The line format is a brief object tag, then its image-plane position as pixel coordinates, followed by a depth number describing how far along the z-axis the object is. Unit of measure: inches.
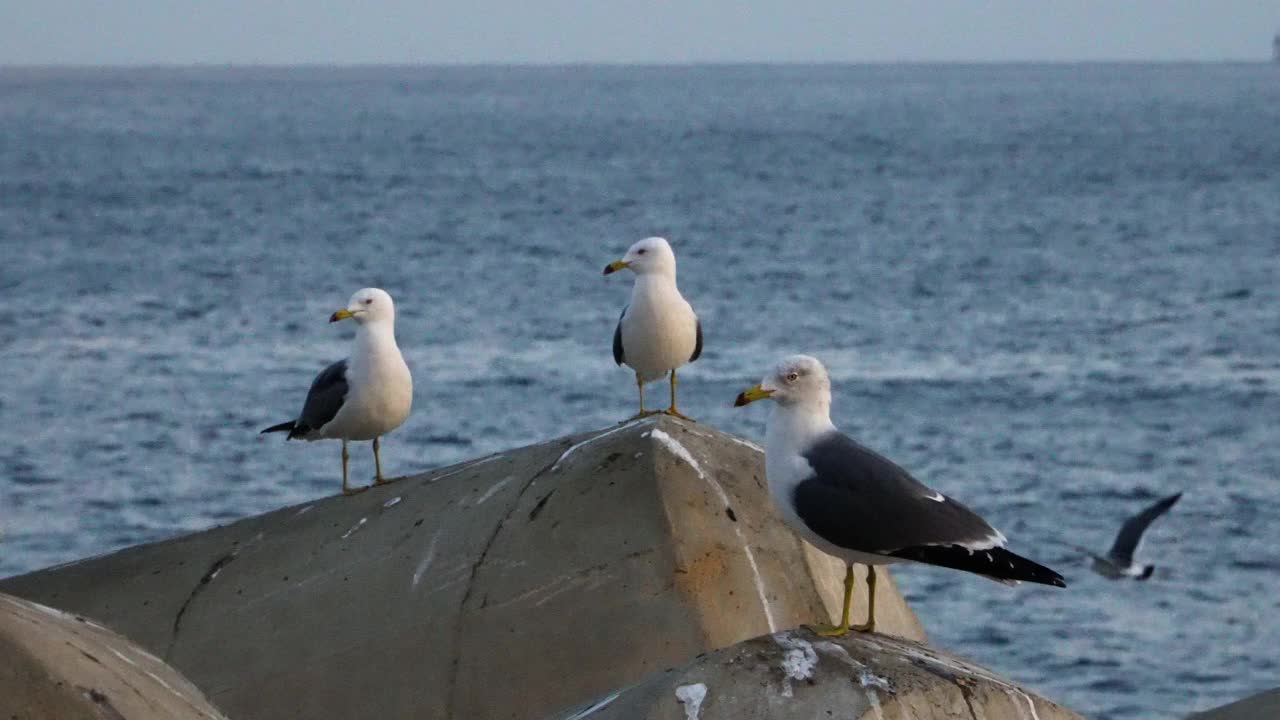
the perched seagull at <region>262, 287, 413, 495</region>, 691.4
